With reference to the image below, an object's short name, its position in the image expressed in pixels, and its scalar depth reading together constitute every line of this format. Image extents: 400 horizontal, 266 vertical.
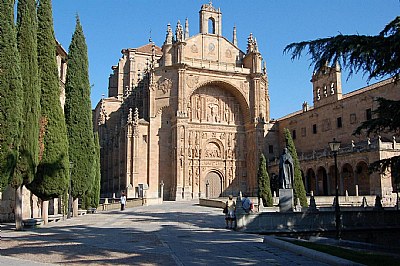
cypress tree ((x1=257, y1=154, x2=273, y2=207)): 26.50
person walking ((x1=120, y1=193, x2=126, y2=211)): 29.89
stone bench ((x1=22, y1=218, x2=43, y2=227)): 16.16
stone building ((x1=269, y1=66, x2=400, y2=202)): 31.46
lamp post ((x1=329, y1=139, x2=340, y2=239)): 14.23
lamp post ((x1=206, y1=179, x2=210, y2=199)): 45.83
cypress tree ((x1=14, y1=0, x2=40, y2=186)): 14.66
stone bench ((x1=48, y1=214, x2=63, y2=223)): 19.94
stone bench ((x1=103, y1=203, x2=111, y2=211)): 35.18
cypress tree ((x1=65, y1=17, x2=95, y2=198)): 22.22
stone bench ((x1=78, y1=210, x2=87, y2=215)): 26.67
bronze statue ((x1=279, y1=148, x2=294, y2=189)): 17.72
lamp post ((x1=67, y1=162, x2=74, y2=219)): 21.63
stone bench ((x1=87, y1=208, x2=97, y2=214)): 28.91
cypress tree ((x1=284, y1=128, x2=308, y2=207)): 24.53
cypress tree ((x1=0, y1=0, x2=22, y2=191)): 11.91
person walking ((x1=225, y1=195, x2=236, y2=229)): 15.77
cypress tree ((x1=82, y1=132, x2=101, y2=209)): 28.92
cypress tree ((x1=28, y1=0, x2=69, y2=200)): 16.77
